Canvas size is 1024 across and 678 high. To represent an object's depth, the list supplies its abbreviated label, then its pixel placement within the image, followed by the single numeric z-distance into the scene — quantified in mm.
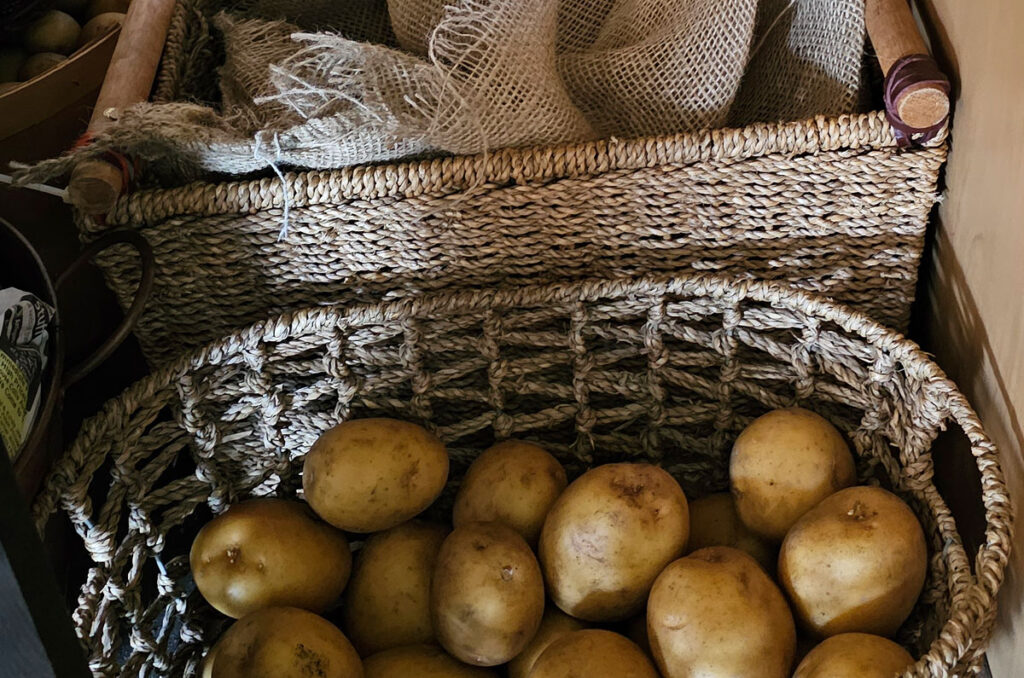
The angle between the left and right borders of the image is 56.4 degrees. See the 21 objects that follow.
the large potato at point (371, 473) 663
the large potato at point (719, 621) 566
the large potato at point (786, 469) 654
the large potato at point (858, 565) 584
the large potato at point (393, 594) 675
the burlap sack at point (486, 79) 667
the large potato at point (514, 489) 689
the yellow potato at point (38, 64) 935
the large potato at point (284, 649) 582
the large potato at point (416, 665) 621
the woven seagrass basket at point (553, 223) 686
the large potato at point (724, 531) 684
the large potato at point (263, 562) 656
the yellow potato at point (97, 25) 979
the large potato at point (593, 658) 575
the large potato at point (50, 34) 980
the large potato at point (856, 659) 534
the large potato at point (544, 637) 648
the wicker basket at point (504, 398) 652
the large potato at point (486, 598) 608
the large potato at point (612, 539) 627
